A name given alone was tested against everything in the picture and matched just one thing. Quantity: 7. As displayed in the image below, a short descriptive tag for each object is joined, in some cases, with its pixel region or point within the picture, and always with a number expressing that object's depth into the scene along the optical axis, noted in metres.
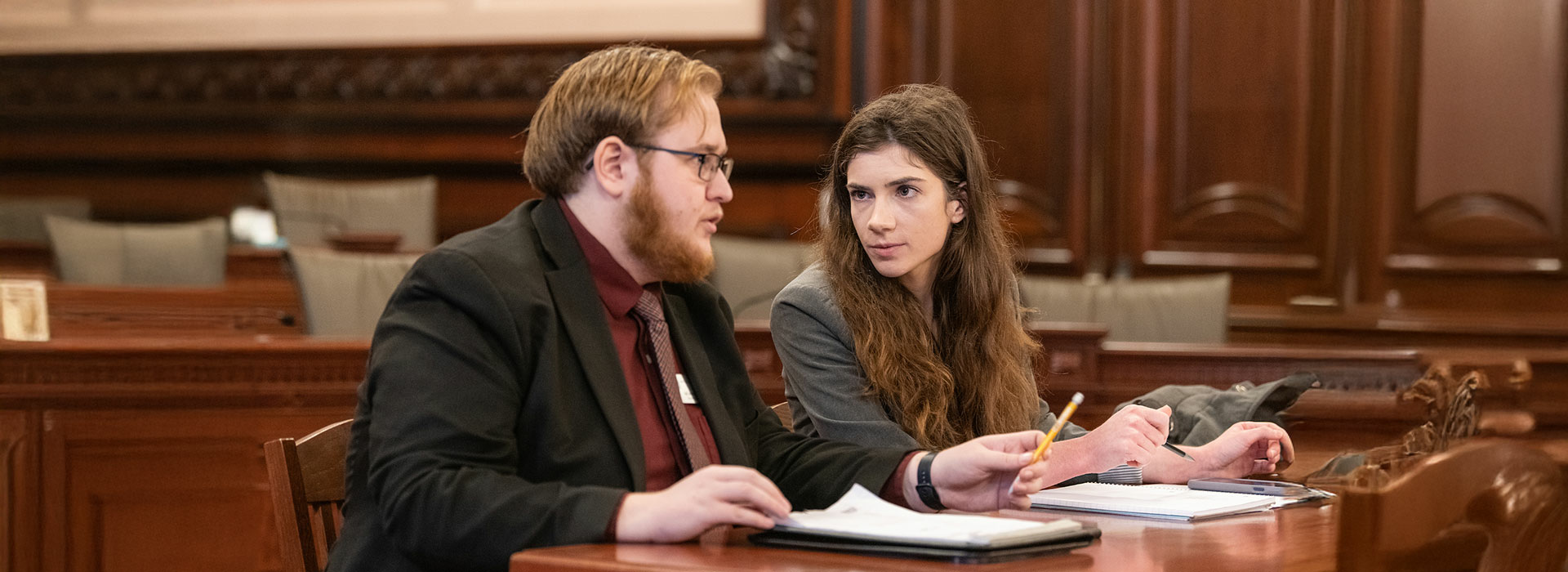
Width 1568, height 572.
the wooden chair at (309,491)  4.71
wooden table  4.35
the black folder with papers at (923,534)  4.35
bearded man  4.48
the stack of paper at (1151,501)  4.71
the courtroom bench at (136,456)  5.79
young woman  5.07
